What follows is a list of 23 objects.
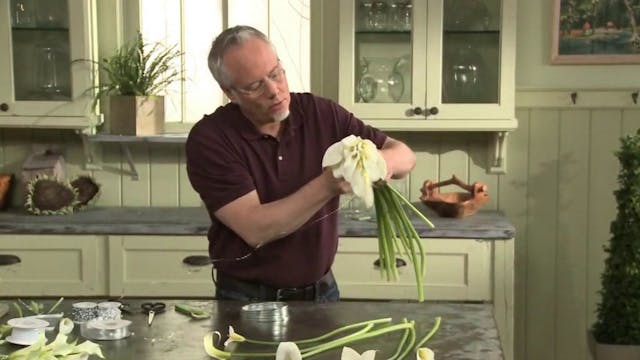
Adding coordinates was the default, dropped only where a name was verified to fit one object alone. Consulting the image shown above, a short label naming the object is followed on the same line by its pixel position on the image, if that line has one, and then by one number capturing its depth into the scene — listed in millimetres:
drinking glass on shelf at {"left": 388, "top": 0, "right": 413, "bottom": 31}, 3564
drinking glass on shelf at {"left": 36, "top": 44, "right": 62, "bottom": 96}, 3676
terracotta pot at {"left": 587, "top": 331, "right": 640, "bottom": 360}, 3307
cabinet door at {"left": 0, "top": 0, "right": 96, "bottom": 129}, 3605
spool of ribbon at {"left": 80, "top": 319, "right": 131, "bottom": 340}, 1856
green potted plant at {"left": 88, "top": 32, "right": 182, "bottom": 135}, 3670
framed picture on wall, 3697
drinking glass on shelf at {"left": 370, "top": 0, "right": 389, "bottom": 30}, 3586
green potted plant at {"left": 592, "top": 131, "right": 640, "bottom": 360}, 3277
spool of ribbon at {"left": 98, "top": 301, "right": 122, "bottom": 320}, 1936
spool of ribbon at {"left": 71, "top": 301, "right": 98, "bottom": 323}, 1965
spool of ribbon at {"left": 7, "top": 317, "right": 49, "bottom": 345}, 1802
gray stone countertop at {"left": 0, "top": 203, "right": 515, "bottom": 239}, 3320
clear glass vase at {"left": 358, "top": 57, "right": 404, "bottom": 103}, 3570
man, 2250
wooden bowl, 3514
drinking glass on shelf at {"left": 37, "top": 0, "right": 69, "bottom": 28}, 3660
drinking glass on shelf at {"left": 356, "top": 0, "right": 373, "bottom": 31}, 3584
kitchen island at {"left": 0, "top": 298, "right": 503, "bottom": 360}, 1771
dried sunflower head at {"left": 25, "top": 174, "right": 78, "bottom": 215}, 3596
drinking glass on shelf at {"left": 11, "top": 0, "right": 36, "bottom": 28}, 3691
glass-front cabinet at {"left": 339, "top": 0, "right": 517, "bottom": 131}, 3506
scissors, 2026
